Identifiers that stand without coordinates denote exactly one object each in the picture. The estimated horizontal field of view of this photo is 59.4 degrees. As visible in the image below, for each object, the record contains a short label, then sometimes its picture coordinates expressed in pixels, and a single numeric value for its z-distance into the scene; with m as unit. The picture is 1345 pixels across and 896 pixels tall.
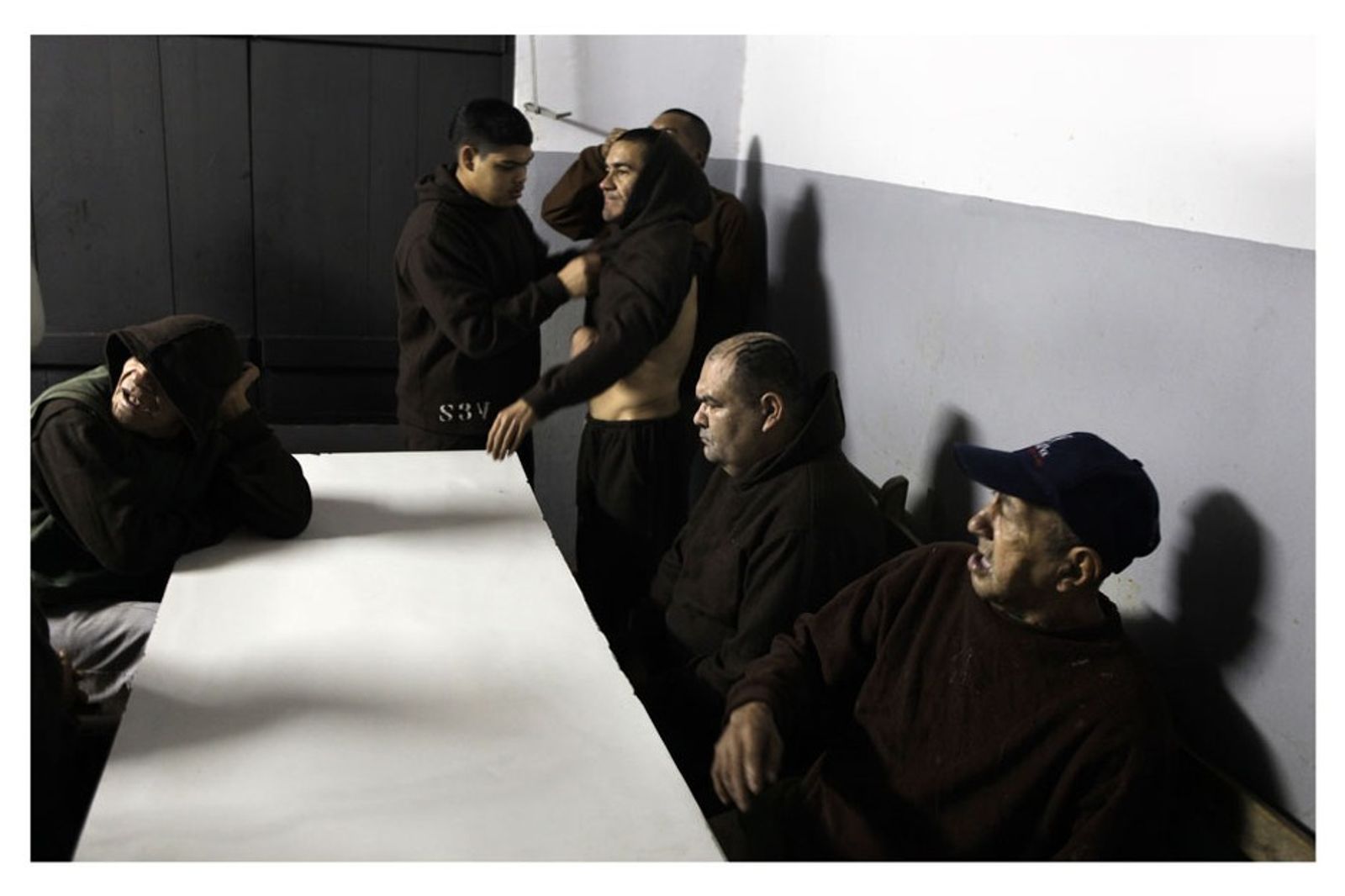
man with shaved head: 1.52
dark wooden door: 2.77
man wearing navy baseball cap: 1.09
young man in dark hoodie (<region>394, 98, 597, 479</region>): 2.15
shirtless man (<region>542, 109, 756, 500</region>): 2.52
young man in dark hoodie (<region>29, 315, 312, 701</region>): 1.45
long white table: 1.01
